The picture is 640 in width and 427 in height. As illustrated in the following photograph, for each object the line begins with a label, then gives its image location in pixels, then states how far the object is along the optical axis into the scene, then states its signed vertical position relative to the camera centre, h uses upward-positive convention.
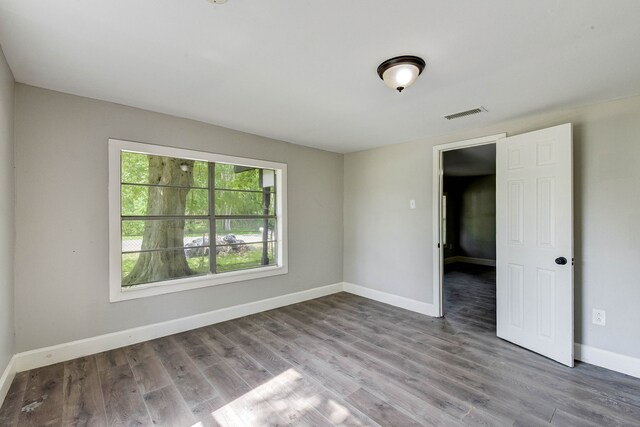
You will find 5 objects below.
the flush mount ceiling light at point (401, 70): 1.92 +1.00
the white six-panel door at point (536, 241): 2.60 -0.29
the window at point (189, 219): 2.93 -0.06
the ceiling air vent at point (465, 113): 2.82 +1.03
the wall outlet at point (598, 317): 2.57 -0.96
